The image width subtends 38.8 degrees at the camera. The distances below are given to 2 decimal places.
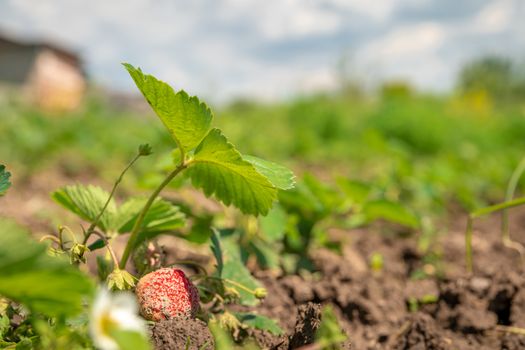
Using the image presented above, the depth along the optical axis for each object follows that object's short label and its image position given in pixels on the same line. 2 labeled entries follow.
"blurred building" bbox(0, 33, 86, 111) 18.59
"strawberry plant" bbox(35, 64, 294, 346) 0.29
